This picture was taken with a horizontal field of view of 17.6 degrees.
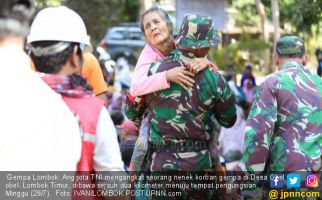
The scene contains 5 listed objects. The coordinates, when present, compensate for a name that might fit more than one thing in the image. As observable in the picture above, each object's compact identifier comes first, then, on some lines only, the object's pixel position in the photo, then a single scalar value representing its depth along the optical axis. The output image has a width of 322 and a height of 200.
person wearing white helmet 4.69
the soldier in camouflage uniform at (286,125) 6.76
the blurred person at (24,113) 4.00
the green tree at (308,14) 10.94
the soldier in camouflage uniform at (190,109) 6.76
